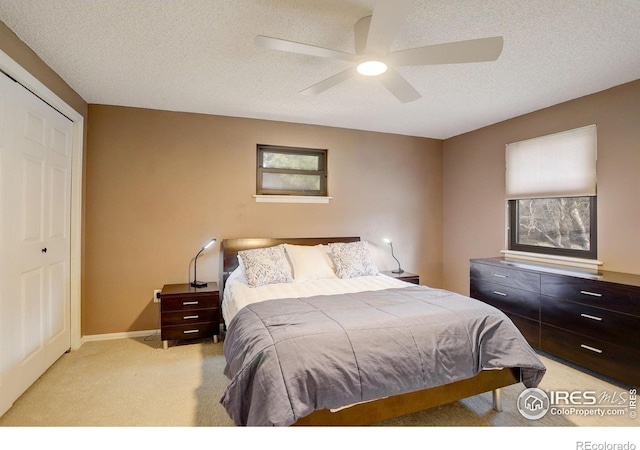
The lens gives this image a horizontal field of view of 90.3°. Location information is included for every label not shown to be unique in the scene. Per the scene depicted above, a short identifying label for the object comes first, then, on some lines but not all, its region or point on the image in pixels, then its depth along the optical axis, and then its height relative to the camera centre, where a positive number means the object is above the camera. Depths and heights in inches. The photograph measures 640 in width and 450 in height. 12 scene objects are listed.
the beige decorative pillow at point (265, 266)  118.5 -16.7
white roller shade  116.6 +24.3
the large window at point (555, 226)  119.7 +0.0
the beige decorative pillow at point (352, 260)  132.3 -15.3
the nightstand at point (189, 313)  117.1 -34.2
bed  60.9 -28.2
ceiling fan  59.2 +37.7
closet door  79.6 -4.7
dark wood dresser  90.4 -28.2
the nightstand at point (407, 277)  146.4 -24.3
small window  149.8 +25.3
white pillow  128.7 -16.2
